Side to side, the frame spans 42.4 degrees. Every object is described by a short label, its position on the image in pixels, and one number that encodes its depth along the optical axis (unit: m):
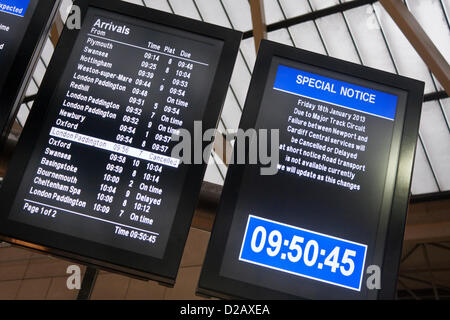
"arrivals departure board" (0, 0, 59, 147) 4.70
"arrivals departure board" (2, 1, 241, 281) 4.25
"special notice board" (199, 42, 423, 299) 4.17
